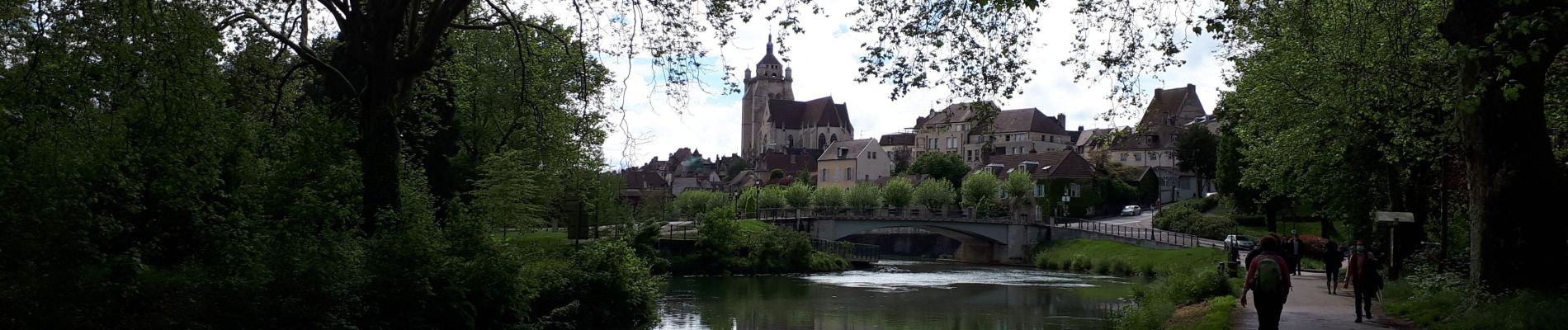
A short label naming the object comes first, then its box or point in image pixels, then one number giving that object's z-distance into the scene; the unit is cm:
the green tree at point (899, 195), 7556
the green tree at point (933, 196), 7706
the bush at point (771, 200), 7725
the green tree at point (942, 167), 9700
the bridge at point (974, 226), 6247
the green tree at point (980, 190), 7469
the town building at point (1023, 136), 11019
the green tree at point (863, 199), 7538
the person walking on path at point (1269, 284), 1132
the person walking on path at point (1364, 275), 1505
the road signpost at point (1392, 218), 1931
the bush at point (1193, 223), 5950
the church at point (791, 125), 15988
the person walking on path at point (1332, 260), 2078
